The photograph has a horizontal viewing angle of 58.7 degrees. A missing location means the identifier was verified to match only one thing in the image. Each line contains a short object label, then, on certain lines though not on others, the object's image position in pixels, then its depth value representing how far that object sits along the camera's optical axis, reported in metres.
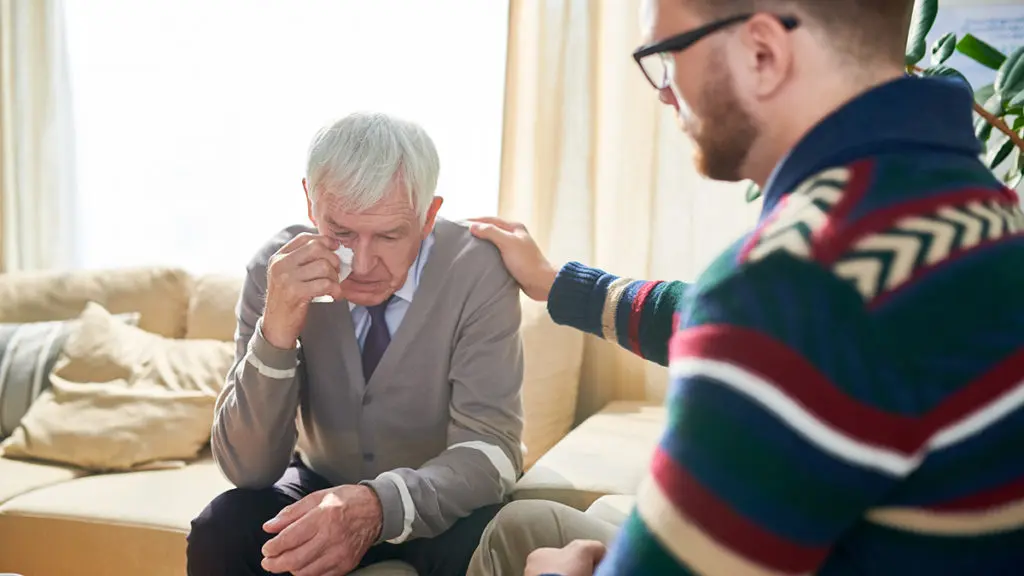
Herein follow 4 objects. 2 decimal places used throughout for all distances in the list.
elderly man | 1.49
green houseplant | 1.78
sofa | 2.12
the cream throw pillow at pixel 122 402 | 2.49
